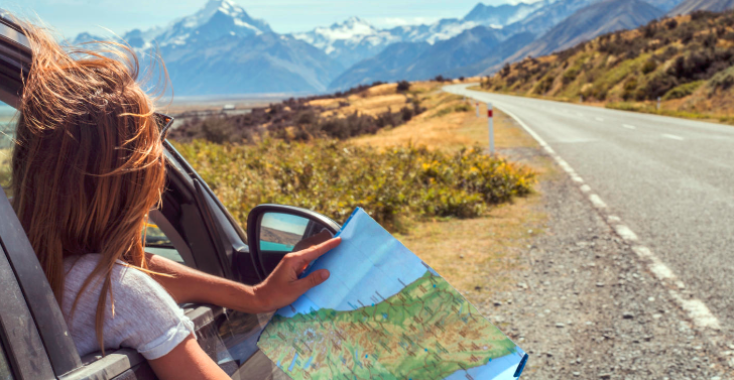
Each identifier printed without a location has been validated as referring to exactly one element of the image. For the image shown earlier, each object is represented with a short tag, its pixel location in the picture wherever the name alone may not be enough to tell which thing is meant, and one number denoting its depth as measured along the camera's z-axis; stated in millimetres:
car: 966
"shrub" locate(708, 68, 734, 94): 21836
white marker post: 11008
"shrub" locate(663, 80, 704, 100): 25469
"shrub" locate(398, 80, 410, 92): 59331
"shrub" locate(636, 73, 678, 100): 28281
